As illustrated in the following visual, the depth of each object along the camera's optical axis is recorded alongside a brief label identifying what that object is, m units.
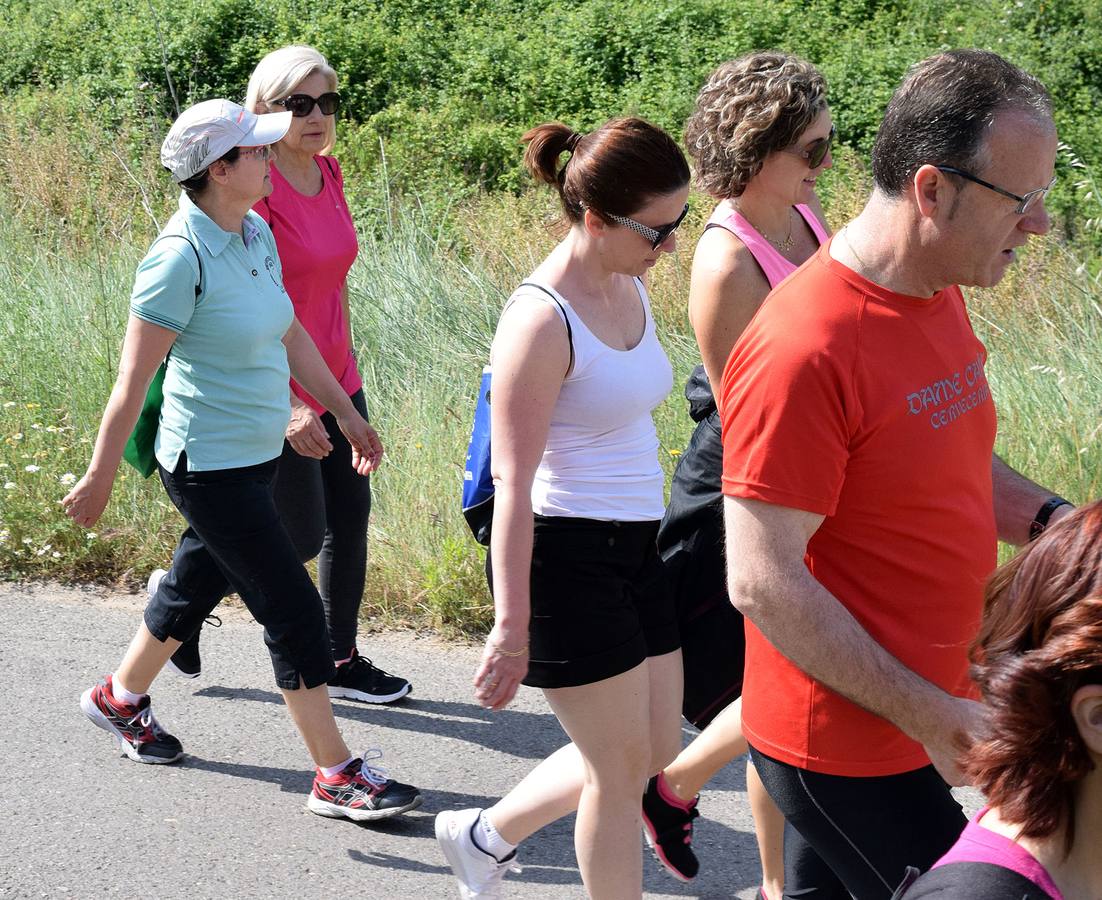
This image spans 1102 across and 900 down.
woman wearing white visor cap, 7.16
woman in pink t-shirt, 8.37
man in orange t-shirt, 4.11
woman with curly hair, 6.26
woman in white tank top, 5.48
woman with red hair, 2.81
